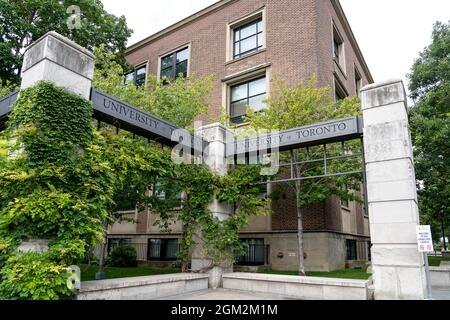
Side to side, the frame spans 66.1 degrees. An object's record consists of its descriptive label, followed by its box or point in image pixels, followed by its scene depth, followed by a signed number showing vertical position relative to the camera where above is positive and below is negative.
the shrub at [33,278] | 5.66 -0.70
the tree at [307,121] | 13.00 +4.36
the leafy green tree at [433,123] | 15.11 +5.06
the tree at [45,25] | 17.62 +11.49
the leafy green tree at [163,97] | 13.54 +5.45
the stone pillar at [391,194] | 7.47 +1.03
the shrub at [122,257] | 18.23 -1.06
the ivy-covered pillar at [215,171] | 10.37 +2.04
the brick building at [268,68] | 15.68 +9.25
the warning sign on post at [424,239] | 6.94 +0.02
